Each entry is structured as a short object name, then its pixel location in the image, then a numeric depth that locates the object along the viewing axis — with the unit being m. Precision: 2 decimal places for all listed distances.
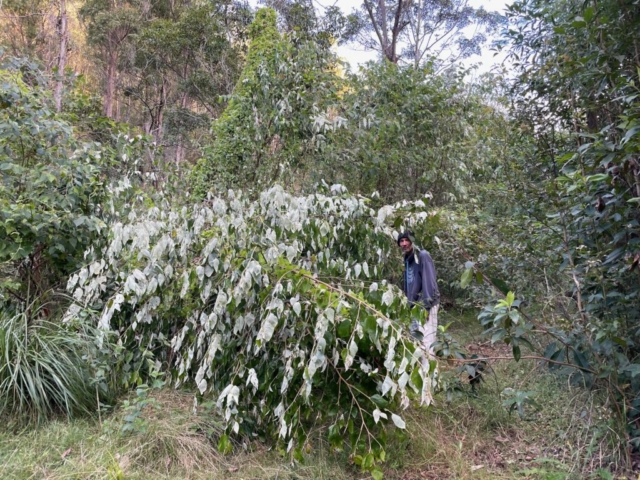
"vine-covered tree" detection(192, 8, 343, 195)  5.32
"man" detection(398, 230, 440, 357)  4.24
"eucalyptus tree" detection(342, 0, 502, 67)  14.98
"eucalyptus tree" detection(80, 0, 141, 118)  16.80
